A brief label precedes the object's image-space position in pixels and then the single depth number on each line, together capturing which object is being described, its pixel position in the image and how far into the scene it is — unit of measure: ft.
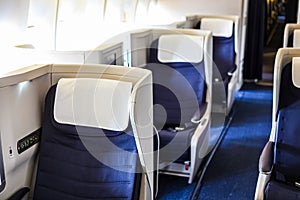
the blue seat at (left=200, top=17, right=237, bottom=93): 14.15
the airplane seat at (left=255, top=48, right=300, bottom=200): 6.66
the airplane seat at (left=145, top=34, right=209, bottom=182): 9.88
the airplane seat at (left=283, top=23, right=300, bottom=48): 10.72
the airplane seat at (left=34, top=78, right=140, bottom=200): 5.61
